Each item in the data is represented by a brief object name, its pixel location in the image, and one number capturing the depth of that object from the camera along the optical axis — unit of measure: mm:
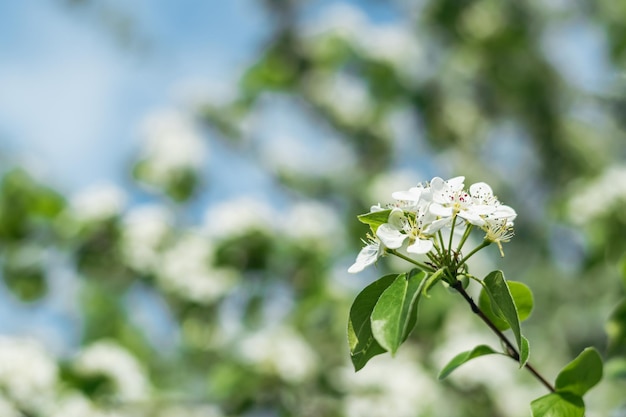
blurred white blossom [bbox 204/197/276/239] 3072
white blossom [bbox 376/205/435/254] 787
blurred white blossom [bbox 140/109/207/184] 3861
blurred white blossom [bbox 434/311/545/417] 2697
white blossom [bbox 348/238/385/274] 799
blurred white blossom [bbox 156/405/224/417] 2674
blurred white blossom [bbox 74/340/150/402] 2484
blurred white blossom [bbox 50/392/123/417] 2158
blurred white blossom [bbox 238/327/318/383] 2516
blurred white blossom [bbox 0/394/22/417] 2016
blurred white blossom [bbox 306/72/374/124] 4969
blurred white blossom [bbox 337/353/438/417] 2422
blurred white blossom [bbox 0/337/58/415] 2148
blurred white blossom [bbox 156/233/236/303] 2988
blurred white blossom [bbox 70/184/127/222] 3246
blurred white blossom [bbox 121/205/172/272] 3277
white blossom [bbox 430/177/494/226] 785
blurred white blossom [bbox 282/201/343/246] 3240
